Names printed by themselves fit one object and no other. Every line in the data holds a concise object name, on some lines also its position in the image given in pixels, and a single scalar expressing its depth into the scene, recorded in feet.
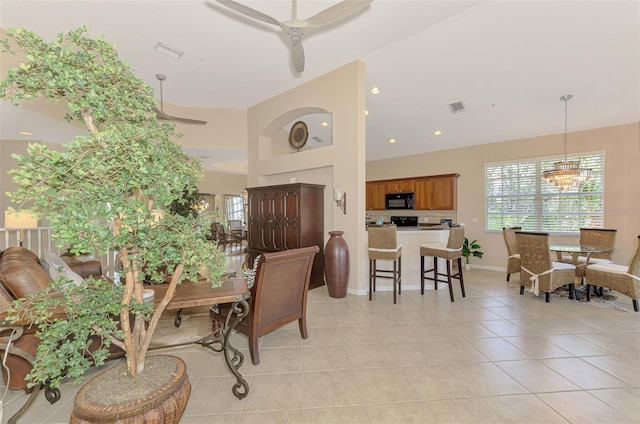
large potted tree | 3.22
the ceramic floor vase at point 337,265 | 13.30
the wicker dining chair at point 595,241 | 13.79
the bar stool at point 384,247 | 12.69
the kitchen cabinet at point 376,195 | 26.61
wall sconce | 14.46
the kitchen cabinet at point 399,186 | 24.57
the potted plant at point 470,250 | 20.33
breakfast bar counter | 14.82
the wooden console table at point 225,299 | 6.18
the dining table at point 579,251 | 12.56
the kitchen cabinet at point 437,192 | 22.08
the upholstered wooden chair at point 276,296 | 7.30
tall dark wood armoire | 14.66
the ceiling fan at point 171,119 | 13.38
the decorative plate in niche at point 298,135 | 17.93
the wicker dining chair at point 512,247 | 16.28
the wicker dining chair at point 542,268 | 12.54
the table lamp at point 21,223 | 12.26
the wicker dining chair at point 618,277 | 11.23
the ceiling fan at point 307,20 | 6.93
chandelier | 14.10
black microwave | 24.40
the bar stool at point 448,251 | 12.75
